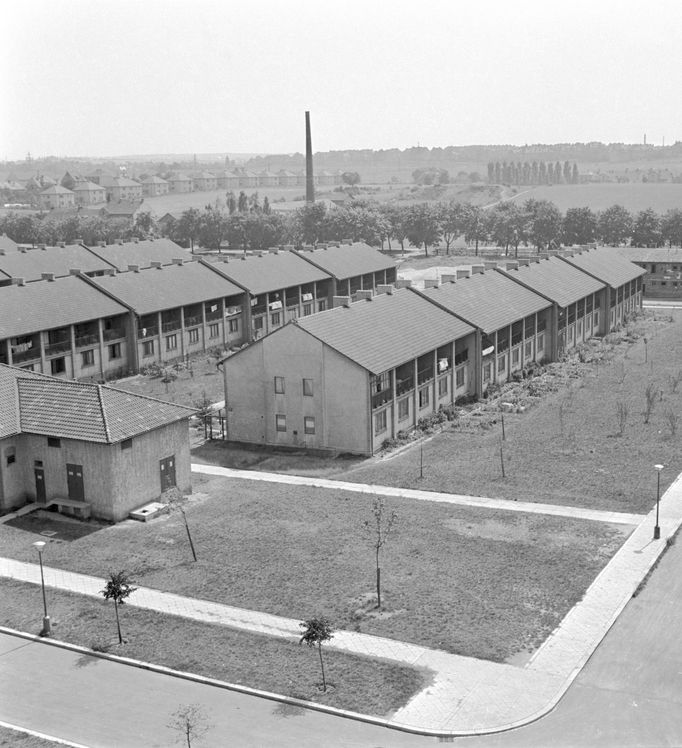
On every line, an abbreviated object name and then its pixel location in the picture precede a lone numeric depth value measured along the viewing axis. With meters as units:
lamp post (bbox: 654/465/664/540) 37.22
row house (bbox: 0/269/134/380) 65.69
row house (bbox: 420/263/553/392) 63.59
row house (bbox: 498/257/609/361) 74.62
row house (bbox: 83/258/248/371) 74.12
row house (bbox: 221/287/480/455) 51.12
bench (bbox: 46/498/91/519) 40.91
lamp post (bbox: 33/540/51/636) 30.22
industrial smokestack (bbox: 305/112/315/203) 196.86
